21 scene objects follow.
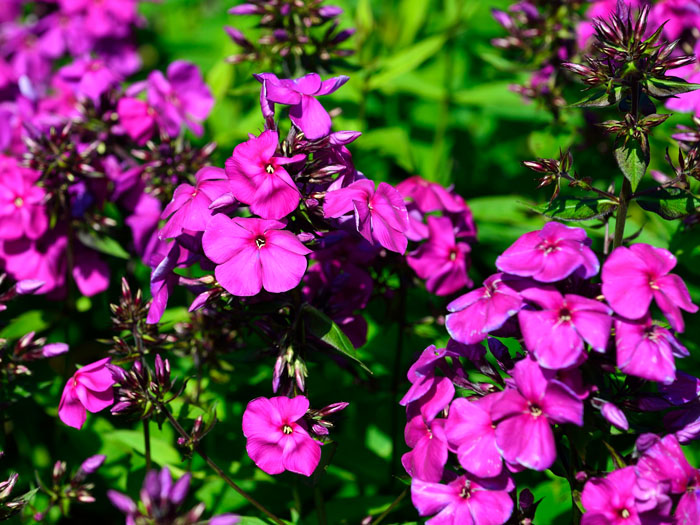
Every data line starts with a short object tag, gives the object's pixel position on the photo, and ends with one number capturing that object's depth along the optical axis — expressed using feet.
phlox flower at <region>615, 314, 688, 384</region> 2.06
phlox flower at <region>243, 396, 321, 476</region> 2.18
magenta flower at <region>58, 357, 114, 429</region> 2.24
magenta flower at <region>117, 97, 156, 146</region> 2.57
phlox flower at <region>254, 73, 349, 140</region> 2.19
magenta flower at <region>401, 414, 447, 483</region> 2.14
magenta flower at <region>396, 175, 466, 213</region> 2.39
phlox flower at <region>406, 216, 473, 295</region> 2.38
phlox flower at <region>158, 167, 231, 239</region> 2.19
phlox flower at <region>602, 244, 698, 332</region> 2.08
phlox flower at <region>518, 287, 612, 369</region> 2.06
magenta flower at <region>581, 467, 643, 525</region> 2.08
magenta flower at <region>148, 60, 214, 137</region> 2.62
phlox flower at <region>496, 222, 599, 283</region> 2.09
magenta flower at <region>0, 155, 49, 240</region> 2.49
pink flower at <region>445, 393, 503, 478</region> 2.10
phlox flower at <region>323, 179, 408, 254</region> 2.16
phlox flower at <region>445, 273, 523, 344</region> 2.10
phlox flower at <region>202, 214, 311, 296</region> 2.15
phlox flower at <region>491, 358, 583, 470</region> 2.07
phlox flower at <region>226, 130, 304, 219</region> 2.15
